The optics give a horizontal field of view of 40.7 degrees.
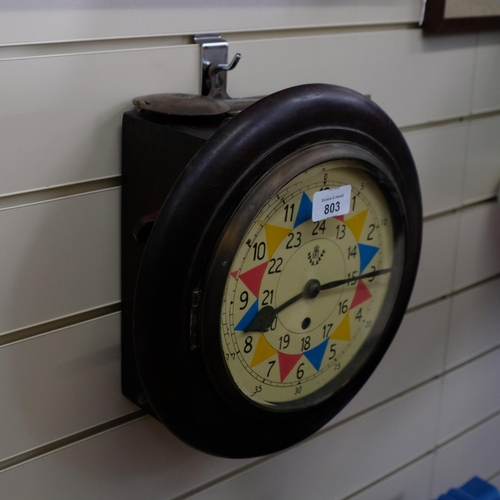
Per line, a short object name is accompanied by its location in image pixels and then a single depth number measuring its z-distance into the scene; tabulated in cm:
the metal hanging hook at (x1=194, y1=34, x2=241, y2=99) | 93
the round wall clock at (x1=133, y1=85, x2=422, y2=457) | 75
